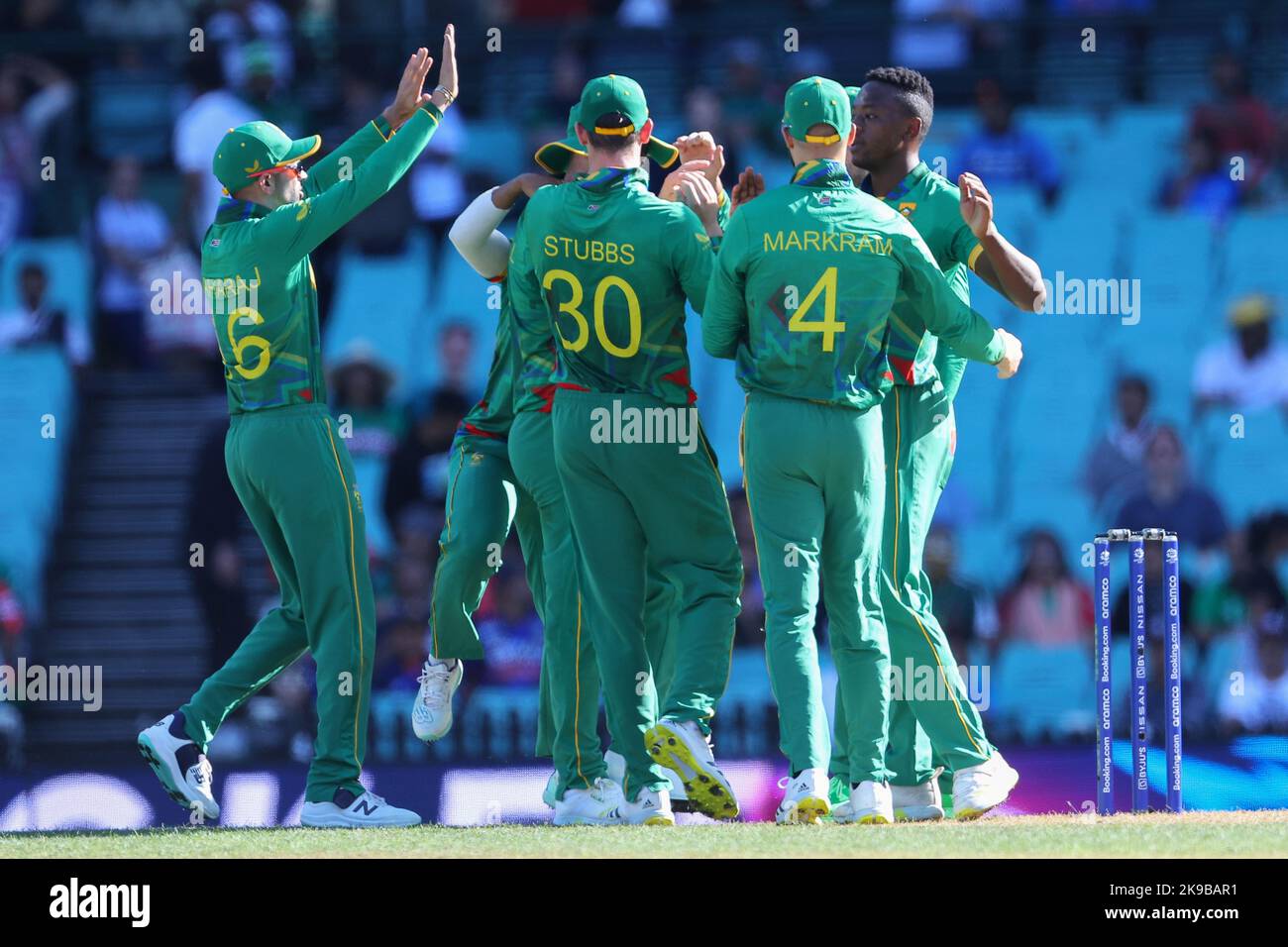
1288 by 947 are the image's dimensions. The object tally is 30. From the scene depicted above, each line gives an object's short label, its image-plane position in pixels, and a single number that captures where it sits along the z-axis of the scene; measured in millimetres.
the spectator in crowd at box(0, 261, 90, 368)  12742
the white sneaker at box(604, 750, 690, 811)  6518
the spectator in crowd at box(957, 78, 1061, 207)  12766
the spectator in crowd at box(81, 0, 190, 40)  13711
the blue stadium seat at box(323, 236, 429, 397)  12516
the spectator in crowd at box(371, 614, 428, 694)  10969
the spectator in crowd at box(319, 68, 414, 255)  12930
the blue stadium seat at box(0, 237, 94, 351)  12820
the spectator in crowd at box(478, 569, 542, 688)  11148
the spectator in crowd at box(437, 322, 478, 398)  12195
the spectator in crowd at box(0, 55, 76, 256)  13156
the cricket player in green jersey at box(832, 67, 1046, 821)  6406
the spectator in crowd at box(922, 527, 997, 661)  11086
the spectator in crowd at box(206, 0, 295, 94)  13117
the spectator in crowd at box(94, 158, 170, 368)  12708
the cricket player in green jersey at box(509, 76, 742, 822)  6289
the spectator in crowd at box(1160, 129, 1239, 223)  12758
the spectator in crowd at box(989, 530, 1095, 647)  11328
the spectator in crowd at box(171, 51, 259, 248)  12789
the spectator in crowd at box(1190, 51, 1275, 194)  12625
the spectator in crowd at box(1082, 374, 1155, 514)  11703
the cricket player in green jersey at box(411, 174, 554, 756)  7129
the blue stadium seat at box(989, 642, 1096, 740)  11039
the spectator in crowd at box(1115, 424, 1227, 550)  11445
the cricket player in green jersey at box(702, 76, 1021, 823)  6039
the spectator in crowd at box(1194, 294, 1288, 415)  12117
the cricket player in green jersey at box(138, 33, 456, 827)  6633
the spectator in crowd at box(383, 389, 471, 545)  11773
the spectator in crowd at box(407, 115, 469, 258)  12844
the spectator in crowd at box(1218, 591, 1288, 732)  10820
